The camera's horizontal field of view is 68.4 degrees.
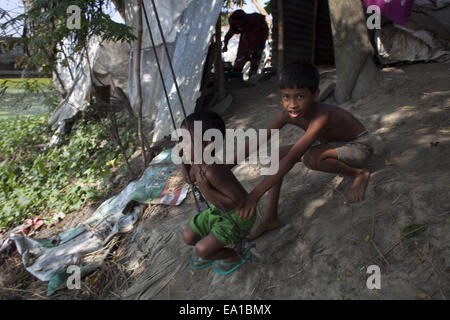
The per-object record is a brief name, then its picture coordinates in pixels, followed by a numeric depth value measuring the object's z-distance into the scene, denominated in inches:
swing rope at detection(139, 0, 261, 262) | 72.1
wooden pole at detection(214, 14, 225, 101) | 217.8
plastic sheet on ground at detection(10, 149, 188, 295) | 112.7
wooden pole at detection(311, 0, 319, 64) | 289.8
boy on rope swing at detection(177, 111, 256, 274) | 73.4
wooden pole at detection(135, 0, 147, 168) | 144.6
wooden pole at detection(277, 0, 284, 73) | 216.5
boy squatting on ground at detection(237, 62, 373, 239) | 74.9
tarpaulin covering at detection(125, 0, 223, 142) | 194.1
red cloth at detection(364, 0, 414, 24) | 178.4
